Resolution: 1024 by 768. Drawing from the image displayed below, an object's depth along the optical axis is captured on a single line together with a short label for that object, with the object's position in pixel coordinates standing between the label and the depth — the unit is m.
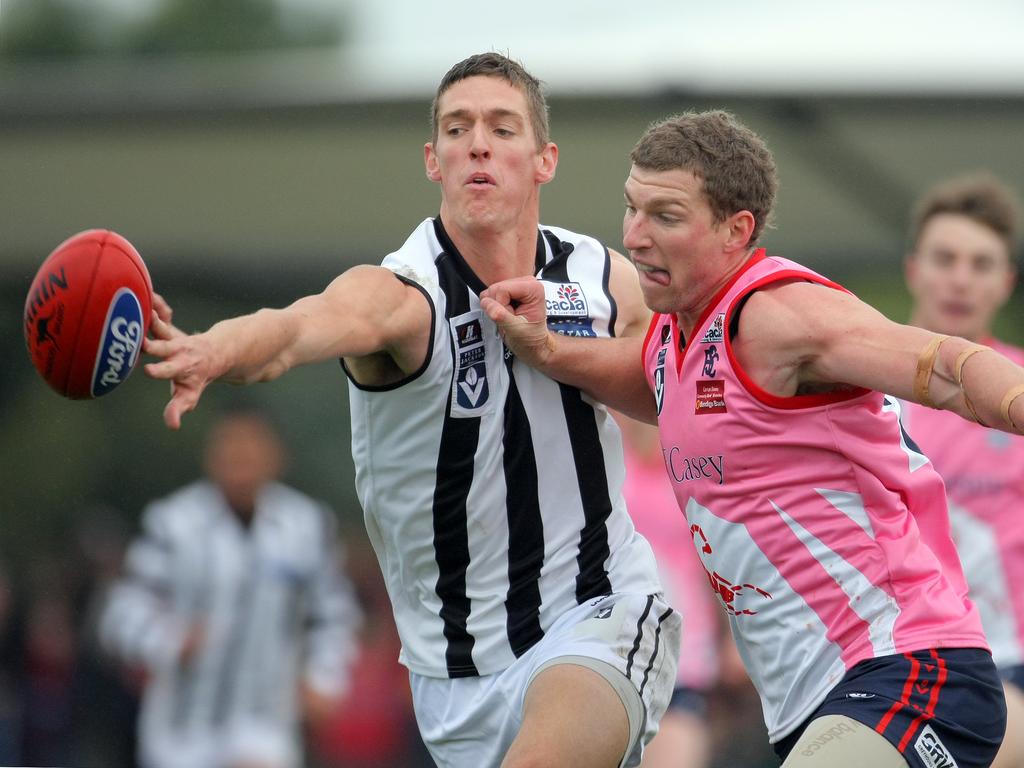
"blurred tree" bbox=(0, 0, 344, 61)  88.12
